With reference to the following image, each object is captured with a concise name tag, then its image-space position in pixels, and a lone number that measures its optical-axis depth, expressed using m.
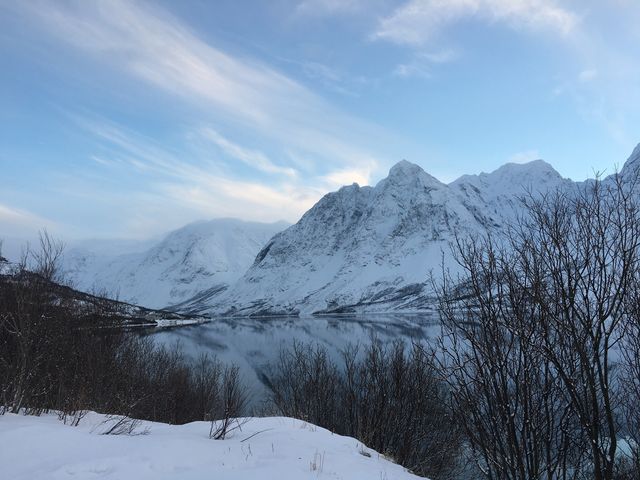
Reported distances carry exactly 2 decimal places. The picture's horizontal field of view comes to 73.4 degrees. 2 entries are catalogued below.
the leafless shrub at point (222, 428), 9.55
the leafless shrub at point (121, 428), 9.56
